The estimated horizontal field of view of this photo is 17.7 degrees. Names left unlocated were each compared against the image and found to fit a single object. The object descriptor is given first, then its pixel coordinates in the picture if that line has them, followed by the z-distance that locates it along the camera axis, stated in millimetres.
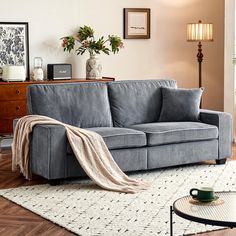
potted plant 9368
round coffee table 4155
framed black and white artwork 9114
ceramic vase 9376
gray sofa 6576
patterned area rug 5134
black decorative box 9219
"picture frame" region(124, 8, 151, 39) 9990
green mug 4535
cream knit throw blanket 6453
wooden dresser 8682
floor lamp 9691
